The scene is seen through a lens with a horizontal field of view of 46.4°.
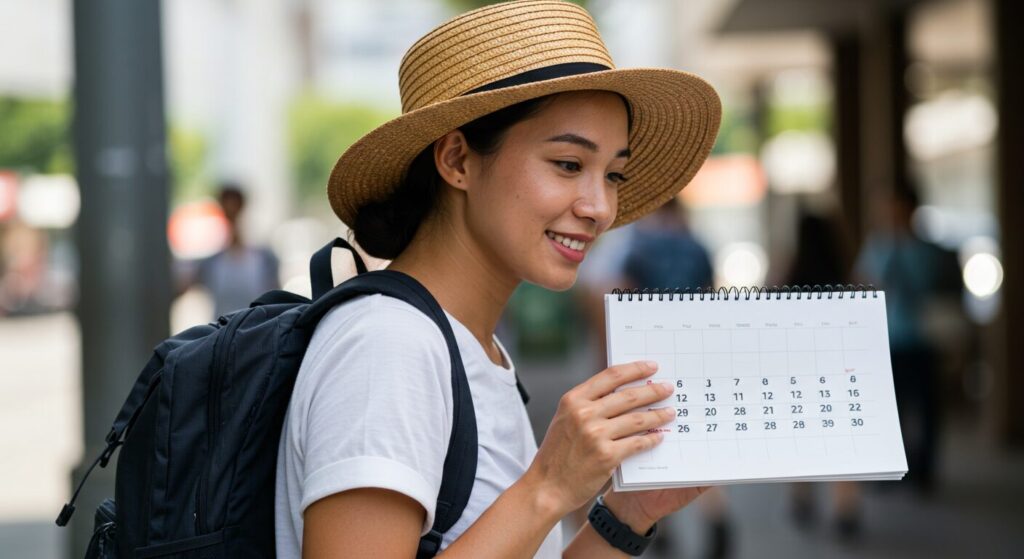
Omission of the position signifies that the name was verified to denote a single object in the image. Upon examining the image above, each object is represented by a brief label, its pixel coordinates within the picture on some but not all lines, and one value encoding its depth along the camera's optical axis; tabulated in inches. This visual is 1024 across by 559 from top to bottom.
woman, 62.5
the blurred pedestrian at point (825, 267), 281.9
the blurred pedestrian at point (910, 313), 317.1
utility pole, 176.4
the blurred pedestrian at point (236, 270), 310.7
